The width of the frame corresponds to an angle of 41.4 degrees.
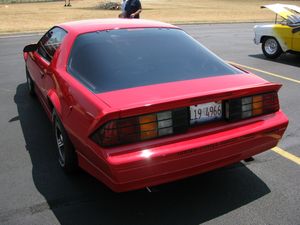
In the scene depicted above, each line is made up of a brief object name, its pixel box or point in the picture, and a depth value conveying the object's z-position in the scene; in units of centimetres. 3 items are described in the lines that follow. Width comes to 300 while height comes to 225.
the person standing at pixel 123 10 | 1030
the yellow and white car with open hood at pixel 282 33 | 935
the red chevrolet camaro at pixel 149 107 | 289
